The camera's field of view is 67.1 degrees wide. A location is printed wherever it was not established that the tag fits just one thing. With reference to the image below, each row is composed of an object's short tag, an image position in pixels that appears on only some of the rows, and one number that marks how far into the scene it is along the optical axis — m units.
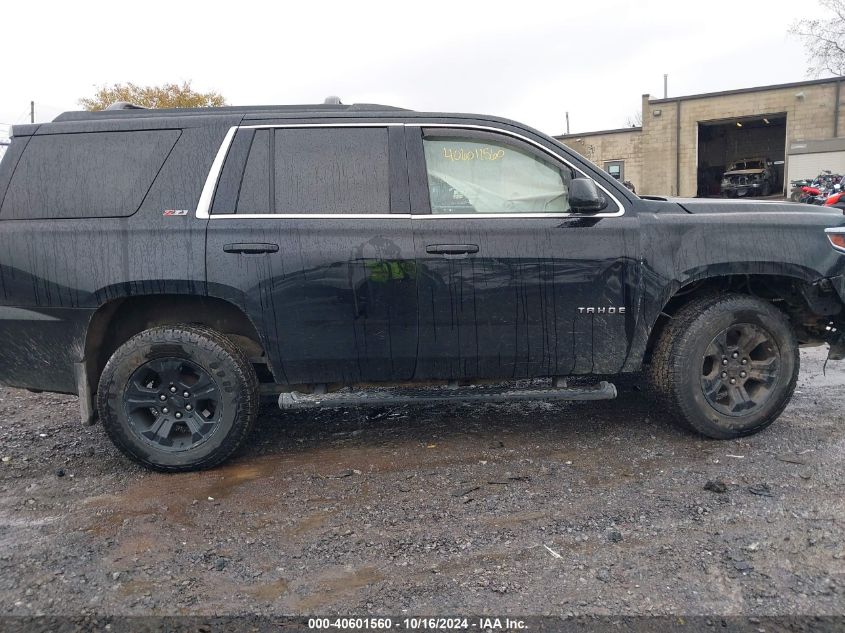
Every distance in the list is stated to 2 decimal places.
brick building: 29.17
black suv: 3.57
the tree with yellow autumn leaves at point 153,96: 34.69
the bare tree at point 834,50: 35.22
